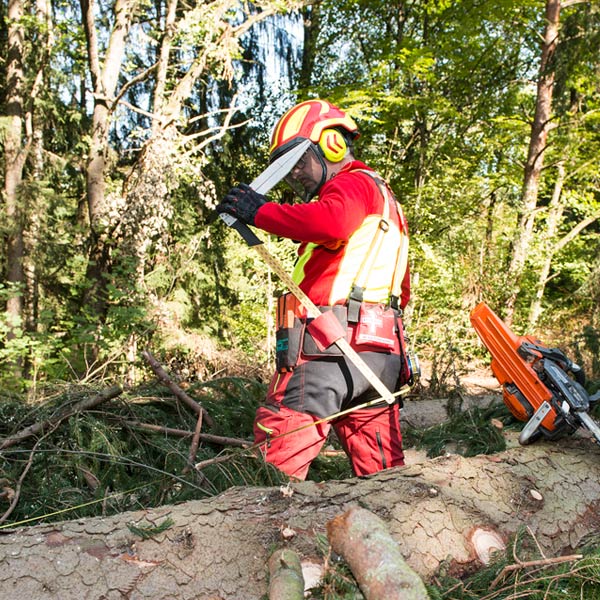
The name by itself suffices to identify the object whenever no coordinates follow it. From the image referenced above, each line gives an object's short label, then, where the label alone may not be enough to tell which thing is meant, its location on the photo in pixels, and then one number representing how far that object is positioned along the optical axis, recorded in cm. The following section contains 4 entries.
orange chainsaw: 298
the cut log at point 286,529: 166
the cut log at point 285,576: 151
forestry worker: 279
